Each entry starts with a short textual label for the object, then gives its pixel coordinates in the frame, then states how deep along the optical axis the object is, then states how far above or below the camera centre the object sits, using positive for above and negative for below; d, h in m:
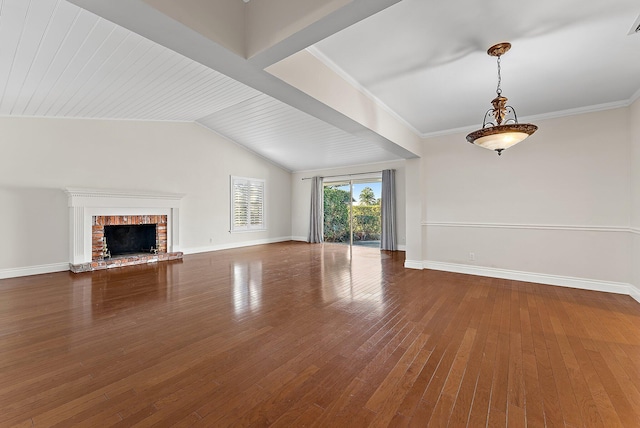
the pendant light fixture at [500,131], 2.48 +0.82
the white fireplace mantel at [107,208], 4.98 +0.12
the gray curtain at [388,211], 7.53 +0.08
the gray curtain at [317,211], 9.05 +0.09
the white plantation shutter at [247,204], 7.99 +0.31
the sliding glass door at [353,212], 8.17 +0.05
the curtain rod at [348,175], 8.01 +1.27
